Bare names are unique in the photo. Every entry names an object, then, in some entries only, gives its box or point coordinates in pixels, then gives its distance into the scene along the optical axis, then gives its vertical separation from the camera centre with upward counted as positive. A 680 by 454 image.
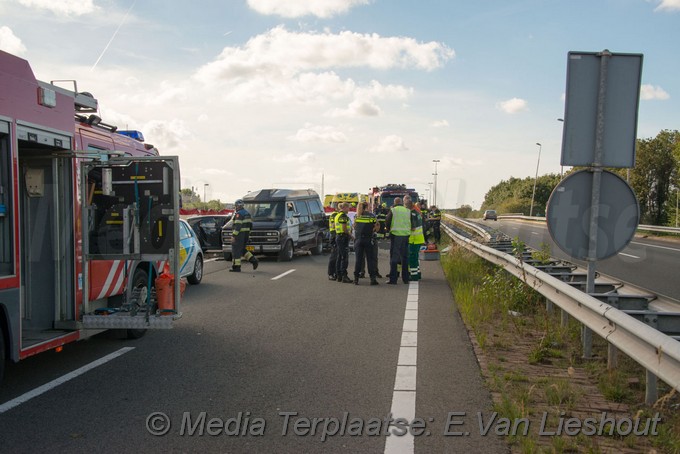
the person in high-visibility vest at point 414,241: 14.38 -1.16
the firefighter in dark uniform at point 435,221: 27.41 -1.31
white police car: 13.20 -1.60
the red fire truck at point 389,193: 31.19 -0.14
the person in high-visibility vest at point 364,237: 14.26 -1.13
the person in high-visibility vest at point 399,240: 14.08 -1.13
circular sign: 6.46 -0.19
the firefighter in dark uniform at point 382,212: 24.65 -0.98
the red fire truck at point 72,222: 5.66 -0.48
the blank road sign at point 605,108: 6.51 +0.94
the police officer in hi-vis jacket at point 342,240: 14.45 -1.23
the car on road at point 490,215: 77.19 -2.72
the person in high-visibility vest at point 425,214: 23.90 -0.93
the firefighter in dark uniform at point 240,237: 16.58 -1.43
